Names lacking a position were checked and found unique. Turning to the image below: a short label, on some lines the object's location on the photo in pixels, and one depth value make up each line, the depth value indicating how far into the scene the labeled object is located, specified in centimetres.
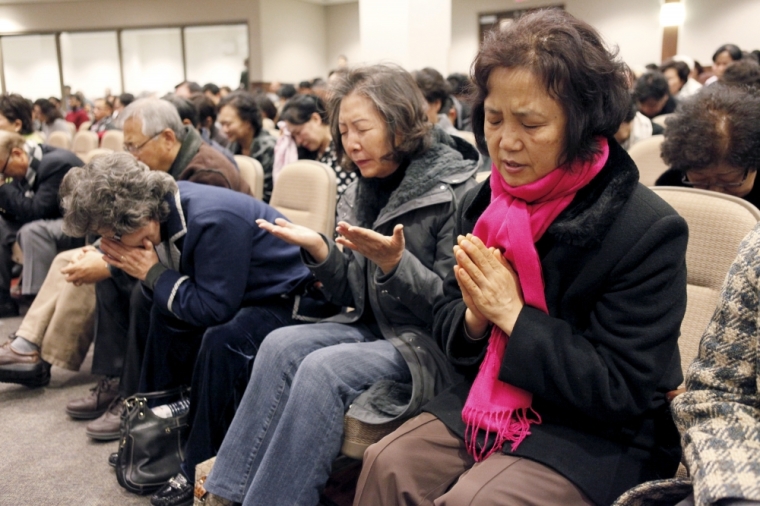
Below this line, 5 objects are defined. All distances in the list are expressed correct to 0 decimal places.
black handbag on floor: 193
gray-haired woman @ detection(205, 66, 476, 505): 146
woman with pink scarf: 108
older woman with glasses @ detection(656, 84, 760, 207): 160
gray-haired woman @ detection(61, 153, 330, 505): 182
